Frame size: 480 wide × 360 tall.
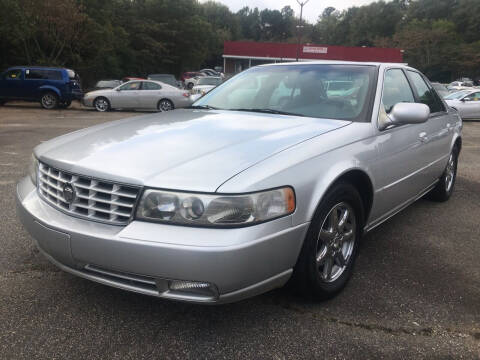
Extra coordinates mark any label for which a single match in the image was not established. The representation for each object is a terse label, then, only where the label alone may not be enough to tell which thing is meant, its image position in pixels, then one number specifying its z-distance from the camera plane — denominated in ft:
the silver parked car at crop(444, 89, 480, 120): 53.21
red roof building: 153.58
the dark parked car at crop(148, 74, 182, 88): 87.56
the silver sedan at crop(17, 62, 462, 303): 6.54
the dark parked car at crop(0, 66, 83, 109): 54.95
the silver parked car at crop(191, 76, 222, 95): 69.73
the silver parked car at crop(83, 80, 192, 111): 53.26
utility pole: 100.06
